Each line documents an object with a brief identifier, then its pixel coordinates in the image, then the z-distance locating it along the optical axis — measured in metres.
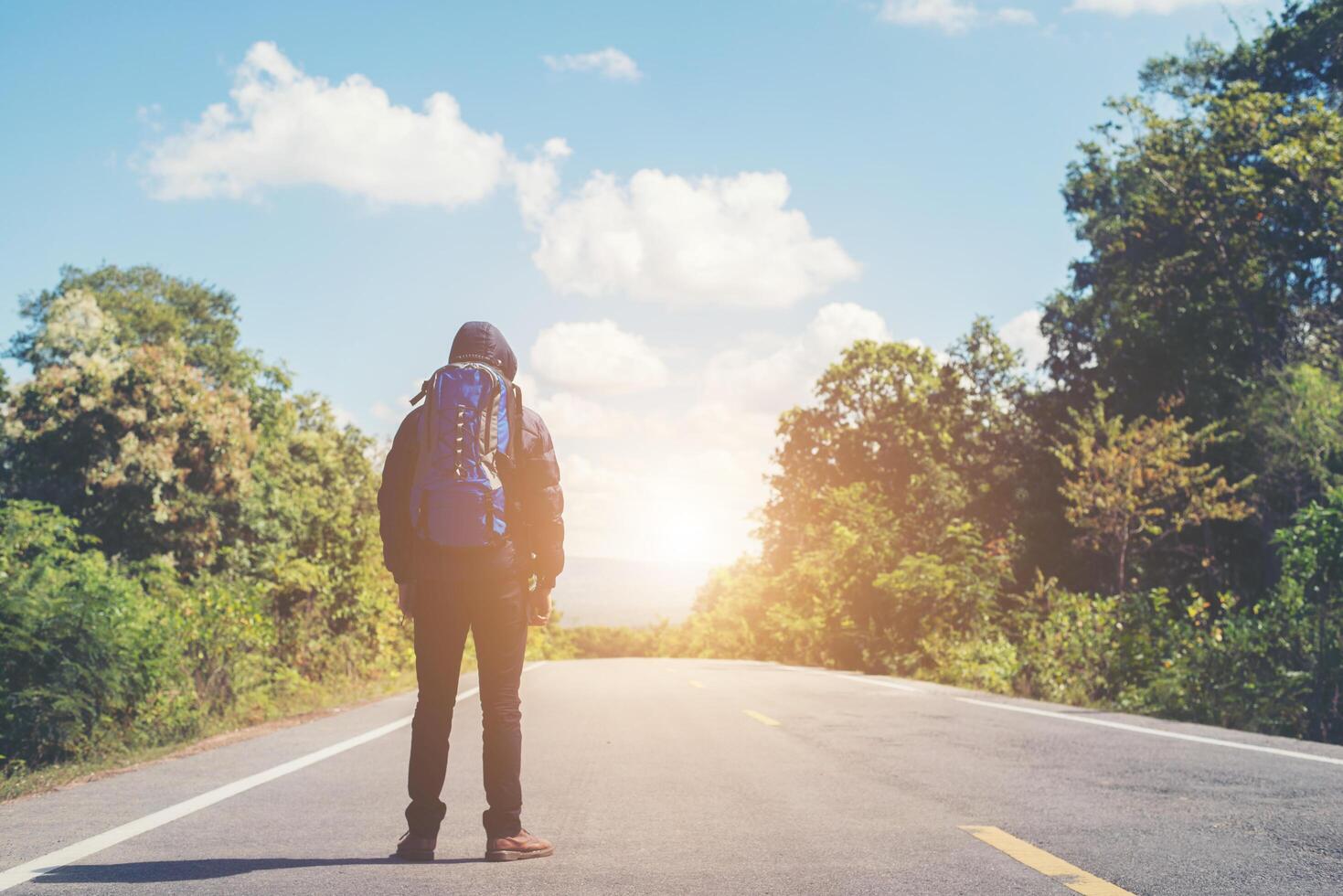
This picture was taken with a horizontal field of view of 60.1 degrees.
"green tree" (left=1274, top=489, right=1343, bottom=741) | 10.03
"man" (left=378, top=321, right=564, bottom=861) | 4.52
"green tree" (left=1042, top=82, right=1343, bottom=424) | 21.62
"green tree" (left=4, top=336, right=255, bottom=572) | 17.81
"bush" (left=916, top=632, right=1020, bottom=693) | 15.93
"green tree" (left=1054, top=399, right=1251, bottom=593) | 18.50
